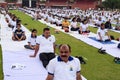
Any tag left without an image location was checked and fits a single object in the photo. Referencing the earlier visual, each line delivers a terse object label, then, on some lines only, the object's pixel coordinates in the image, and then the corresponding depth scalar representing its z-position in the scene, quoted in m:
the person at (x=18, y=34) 6.28
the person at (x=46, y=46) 4.02
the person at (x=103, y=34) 6.40
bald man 2.25
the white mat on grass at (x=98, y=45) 5.26
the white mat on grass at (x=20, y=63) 3.59
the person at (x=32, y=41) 5.15
